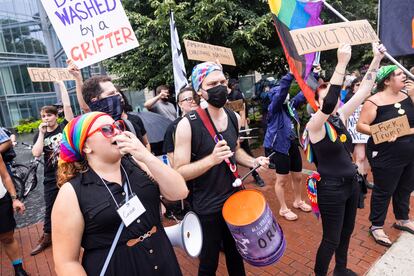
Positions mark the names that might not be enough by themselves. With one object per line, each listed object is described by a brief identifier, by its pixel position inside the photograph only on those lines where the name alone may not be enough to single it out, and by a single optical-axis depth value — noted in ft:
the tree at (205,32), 25.84
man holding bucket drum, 7.62
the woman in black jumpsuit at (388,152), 11.23
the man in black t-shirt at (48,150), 13.34
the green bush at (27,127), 66.85
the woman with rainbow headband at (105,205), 4.89
